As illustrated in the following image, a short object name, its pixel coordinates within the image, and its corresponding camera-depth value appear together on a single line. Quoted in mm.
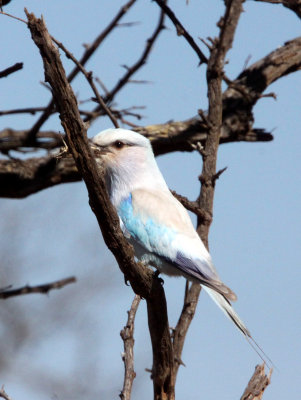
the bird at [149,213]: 10305
